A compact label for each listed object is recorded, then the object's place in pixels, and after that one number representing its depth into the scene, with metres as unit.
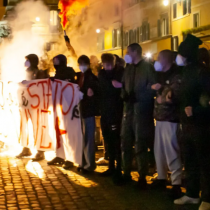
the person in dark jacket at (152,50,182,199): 5.55
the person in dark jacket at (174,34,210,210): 4.84
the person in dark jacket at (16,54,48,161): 8.09
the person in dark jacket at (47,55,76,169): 7.39
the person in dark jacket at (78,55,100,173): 6.94
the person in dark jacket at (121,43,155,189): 5.93
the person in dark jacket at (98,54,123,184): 6.51
